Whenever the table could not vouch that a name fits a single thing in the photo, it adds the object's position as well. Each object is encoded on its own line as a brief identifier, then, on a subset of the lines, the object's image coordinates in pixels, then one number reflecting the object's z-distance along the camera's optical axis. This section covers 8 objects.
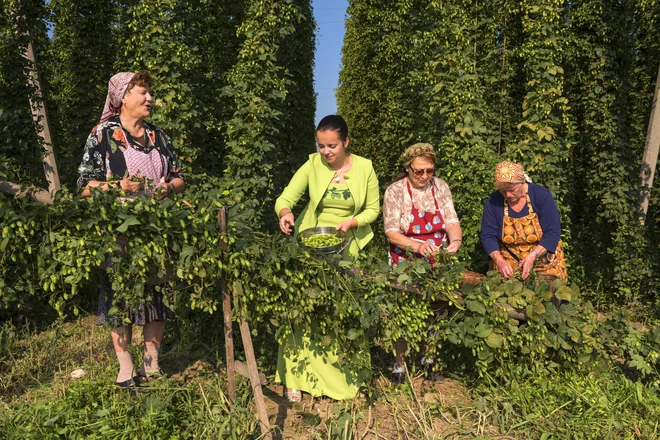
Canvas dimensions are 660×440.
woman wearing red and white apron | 3.35
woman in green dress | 3.12
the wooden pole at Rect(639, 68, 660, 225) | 5.99
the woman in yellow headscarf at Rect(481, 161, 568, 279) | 3.38
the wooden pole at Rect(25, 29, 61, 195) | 5.61
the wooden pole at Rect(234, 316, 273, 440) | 2.58
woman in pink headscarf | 2.70
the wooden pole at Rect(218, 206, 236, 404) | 2.41
